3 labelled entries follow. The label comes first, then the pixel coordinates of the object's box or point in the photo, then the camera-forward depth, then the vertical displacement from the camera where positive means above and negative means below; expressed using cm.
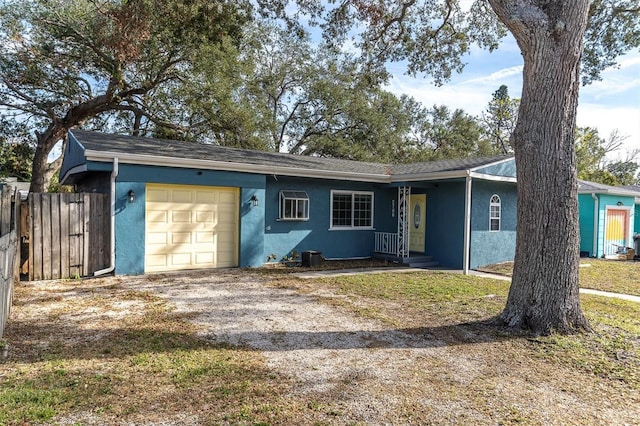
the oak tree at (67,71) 1617 +561
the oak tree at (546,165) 551 +60
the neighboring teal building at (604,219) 1588 -31
